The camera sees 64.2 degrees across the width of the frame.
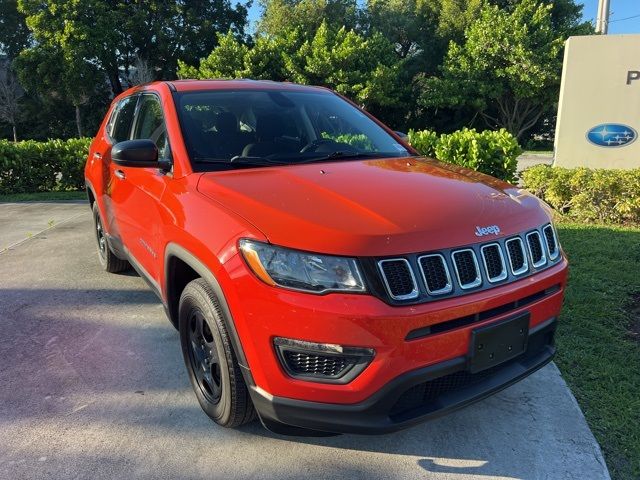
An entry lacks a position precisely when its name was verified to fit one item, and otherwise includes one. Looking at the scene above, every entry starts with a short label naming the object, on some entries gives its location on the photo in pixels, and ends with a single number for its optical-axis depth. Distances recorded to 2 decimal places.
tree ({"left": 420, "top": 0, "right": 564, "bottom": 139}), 23.08
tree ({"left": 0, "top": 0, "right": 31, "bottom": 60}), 31.28
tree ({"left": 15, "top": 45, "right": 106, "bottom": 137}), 25.69
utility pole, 15.43
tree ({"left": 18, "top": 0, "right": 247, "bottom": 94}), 25.55
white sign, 7.84
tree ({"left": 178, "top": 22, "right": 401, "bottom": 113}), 23.41
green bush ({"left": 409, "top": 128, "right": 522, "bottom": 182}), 7.01
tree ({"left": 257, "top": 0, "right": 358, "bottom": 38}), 27.50
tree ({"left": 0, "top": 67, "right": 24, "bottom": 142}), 29.58
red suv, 2.01
